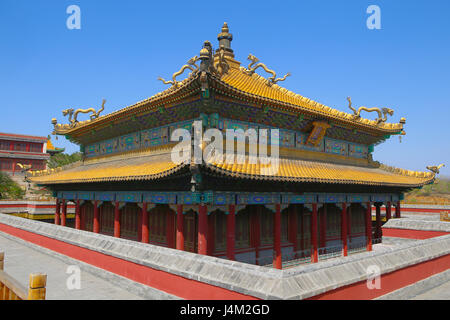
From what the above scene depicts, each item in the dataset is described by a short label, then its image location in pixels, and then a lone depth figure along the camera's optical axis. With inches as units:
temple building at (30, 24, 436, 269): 520.7
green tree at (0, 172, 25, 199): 1796.3
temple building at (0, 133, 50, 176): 2432.3
